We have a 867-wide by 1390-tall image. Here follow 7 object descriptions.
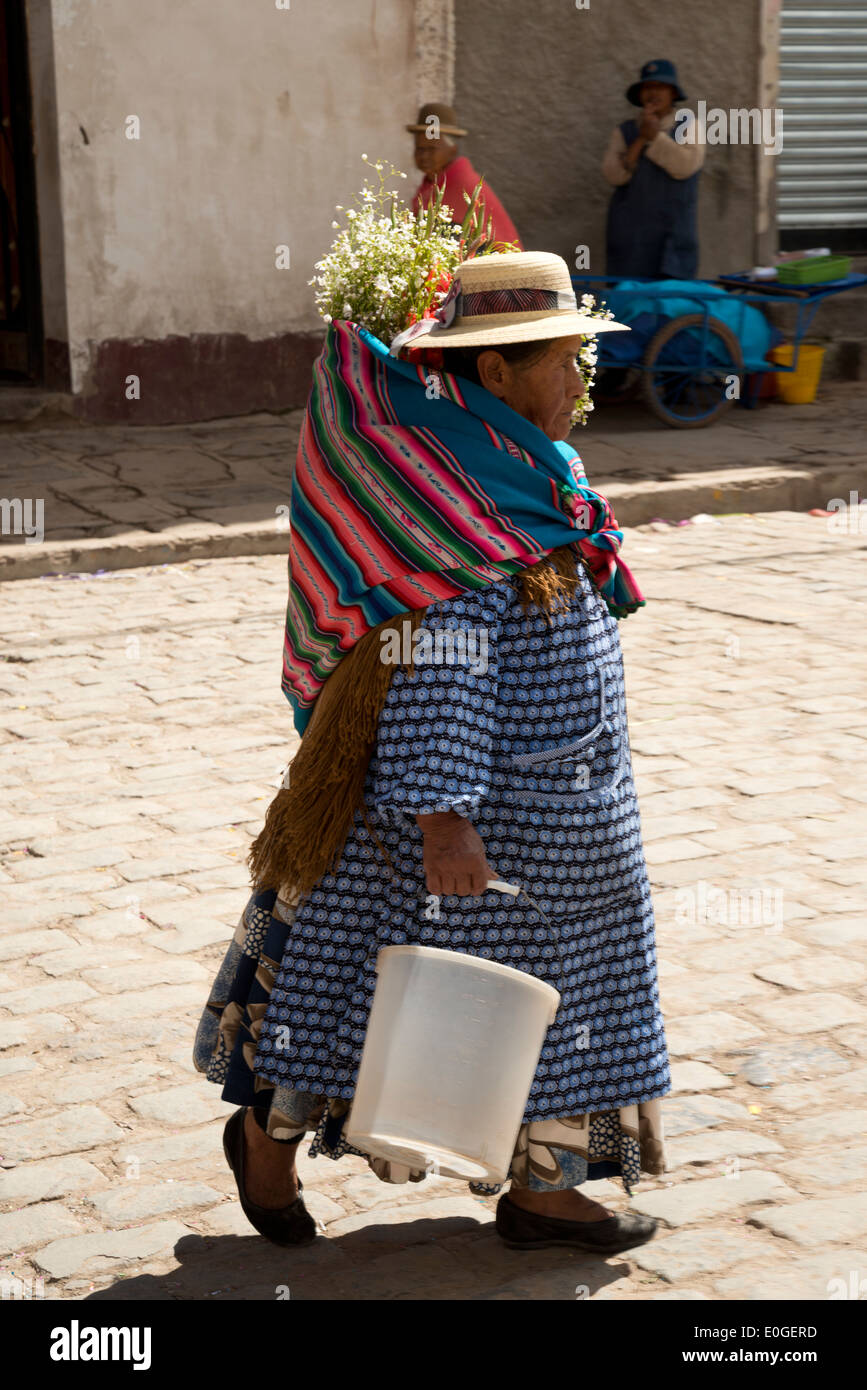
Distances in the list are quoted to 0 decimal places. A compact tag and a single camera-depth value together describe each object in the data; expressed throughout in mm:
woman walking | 2797
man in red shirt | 9406
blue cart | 10188
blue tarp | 10148
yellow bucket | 11508
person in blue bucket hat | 11047
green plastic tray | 10688
